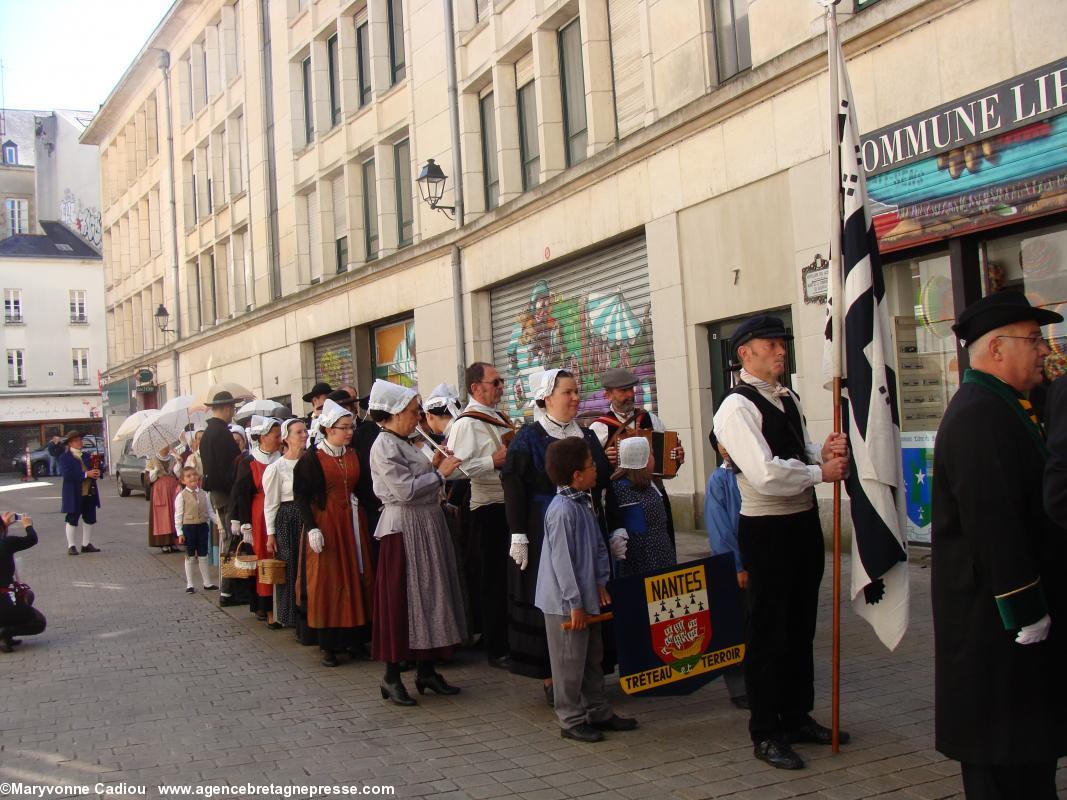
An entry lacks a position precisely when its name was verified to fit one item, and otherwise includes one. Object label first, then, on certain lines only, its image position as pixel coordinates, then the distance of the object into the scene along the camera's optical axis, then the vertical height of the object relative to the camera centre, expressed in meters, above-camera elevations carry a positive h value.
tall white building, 59.56 +7.76
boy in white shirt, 11.41 -0.64
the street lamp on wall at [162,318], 33.83 +4.99
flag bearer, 4.74 -0.51
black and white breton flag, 4.71 +0.01
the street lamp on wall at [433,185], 17.78 +4.68
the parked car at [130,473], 28.33 -0.19
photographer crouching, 8.48 -1.07
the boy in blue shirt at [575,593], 5.42 -0.82
